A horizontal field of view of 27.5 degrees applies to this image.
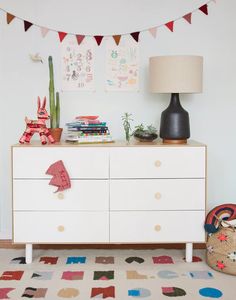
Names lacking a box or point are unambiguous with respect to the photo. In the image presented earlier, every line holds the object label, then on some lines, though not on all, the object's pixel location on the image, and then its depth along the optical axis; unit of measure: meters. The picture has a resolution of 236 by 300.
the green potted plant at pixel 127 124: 3.21
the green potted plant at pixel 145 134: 3.17
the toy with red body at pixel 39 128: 3.06
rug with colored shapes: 2.61
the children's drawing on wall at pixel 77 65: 3.39
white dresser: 3.00
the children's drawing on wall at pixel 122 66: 3.40
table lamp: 3.00
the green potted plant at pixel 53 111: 3.19
